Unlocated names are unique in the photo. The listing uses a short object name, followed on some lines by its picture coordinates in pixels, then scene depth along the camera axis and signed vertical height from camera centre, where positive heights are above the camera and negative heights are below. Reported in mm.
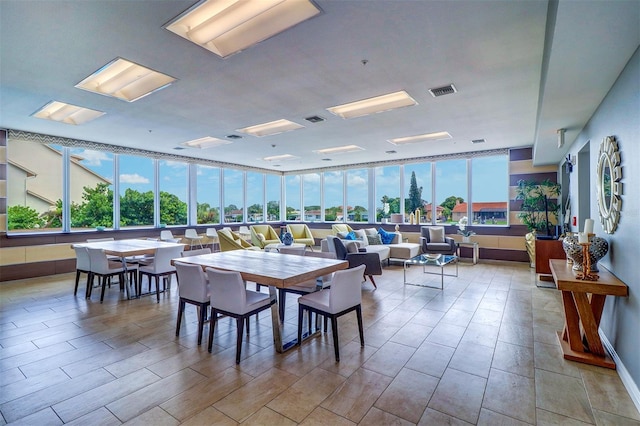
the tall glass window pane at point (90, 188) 6789 +562
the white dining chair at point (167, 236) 7365 -595
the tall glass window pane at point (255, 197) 10750 +558
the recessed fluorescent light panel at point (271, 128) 5633 +1647
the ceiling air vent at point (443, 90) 3733 +1543
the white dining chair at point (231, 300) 2688 -812
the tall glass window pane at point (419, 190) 8852 +648
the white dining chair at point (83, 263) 4617 -786
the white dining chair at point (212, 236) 8977 -707
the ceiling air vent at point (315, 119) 4995 +1574
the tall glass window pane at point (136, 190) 7523 +567
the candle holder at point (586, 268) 2631 -492
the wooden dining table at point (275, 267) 2760 -580
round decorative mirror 2514 +250
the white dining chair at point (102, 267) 4422 -834
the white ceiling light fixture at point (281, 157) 8664 +1610
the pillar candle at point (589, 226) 2877 -138
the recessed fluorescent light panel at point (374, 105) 4270 +1627
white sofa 6994 -855
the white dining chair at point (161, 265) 4461 -792
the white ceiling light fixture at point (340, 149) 7574 +1634
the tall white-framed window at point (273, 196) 11469 +631
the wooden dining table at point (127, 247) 4453 -567
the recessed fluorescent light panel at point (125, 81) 3544 +1660
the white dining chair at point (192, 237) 8367 -686
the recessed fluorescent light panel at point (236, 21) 2387 +1626
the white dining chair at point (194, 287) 3037 -774
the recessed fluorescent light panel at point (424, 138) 6320 +1613
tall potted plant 6746 +139
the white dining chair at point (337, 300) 2705 -831
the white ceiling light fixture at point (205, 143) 6855 +1640
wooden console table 2488 -907
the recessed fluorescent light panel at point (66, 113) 4875 +1673
